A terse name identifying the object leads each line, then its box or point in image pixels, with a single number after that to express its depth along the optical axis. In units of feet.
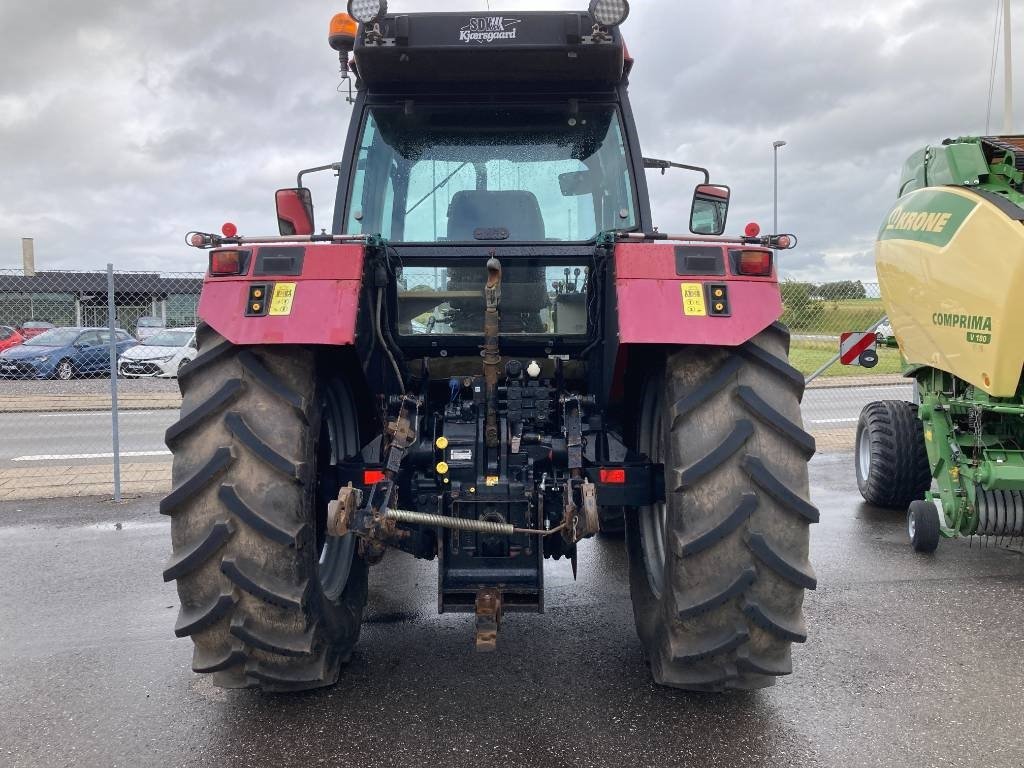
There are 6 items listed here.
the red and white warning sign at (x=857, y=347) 24.67
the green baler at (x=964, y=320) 15.37
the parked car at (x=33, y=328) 58.08
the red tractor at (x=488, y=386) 9.40
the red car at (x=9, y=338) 63.16
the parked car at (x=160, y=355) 60.85
